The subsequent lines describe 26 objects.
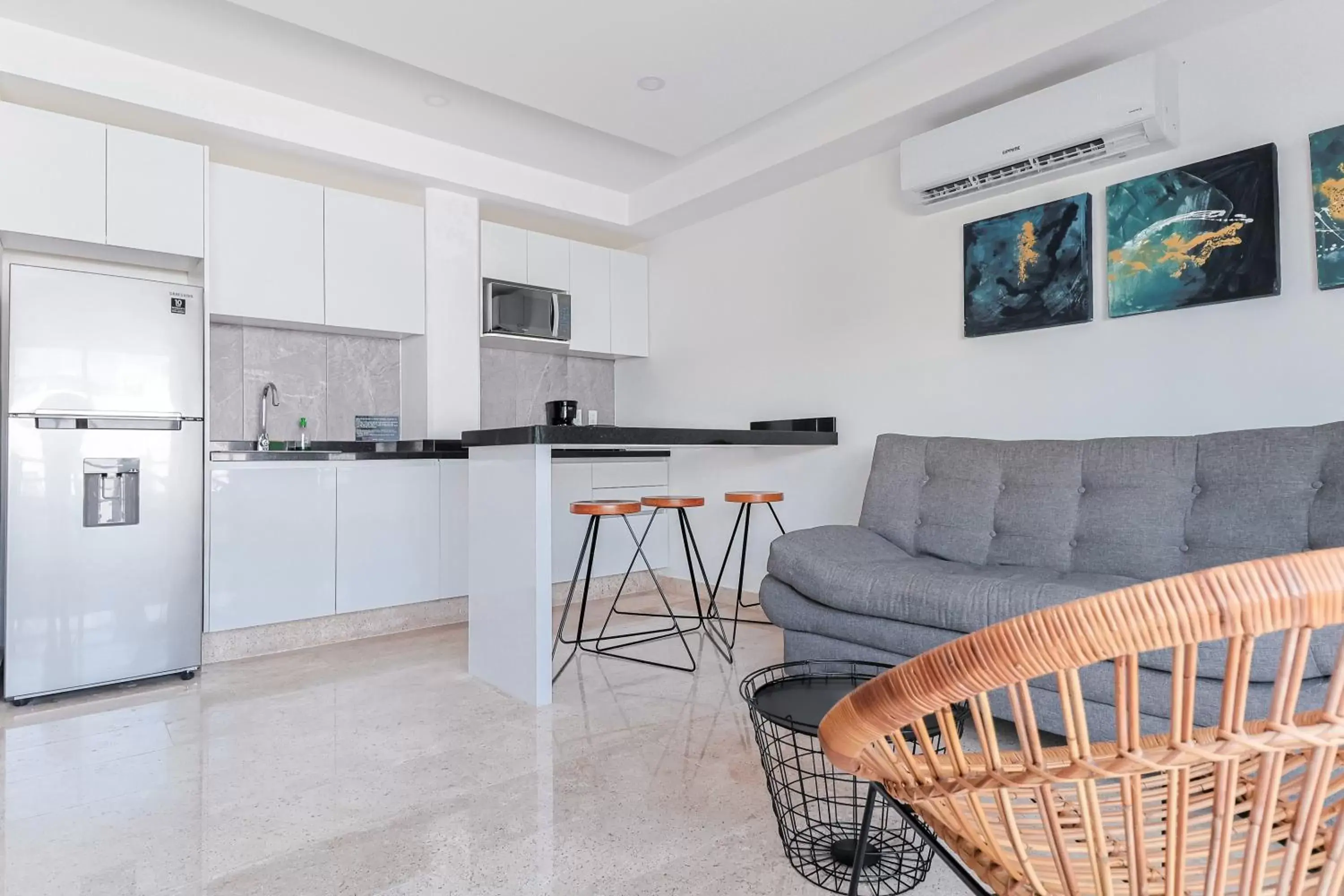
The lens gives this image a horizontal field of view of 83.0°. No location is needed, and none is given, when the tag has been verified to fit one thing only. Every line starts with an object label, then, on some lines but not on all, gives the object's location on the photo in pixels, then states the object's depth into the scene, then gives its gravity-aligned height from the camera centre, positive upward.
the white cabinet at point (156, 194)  3.20 +1.13
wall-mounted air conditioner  2.72 +1.24
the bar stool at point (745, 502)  3.62 -0.24
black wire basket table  1.56 -0.86
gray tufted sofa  2.16 -0.29
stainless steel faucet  4.09 +0.34
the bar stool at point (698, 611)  3.44 -0.80
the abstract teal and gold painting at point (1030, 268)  3.06 +0.78
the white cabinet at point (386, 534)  3.73 -0.40
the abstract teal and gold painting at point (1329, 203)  2.43 +0.80
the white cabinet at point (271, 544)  3.38 -0.41
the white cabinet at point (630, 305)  5.22 +1.04
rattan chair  0.52 -0.25
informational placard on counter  4.41 +0.16
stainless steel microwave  4.51 +0.88
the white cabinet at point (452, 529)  4.07 -0.40
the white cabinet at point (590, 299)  5.02 +1.04
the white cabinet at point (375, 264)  3.98 +1.04
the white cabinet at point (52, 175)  2.99 +1.14
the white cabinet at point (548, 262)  4.80 +1.24
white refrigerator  2.88 -0.10
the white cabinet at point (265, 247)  3.61 +1.03
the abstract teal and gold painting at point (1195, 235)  2.58 +0.78
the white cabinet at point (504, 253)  4.59 +1.24
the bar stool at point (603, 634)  2.99 -0.77
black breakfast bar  2.67 +0.07
